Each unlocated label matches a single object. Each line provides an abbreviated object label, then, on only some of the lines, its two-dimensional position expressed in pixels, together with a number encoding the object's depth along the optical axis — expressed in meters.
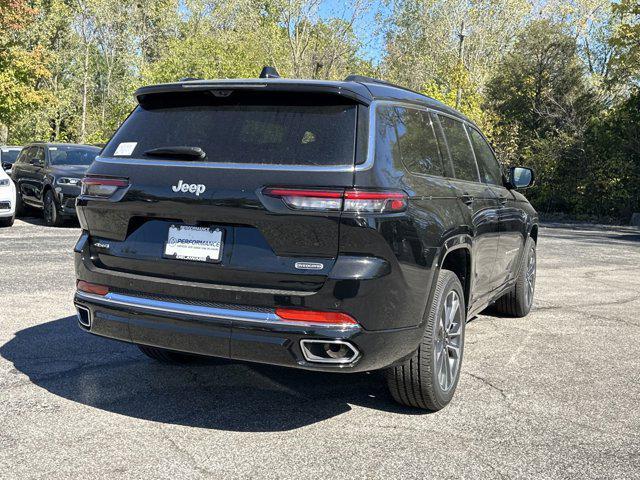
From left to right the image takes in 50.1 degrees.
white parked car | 13.32
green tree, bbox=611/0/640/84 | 24.19
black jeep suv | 3.22
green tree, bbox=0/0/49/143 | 20.48
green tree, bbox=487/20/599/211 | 27.03
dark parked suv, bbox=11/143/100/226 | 14.16
